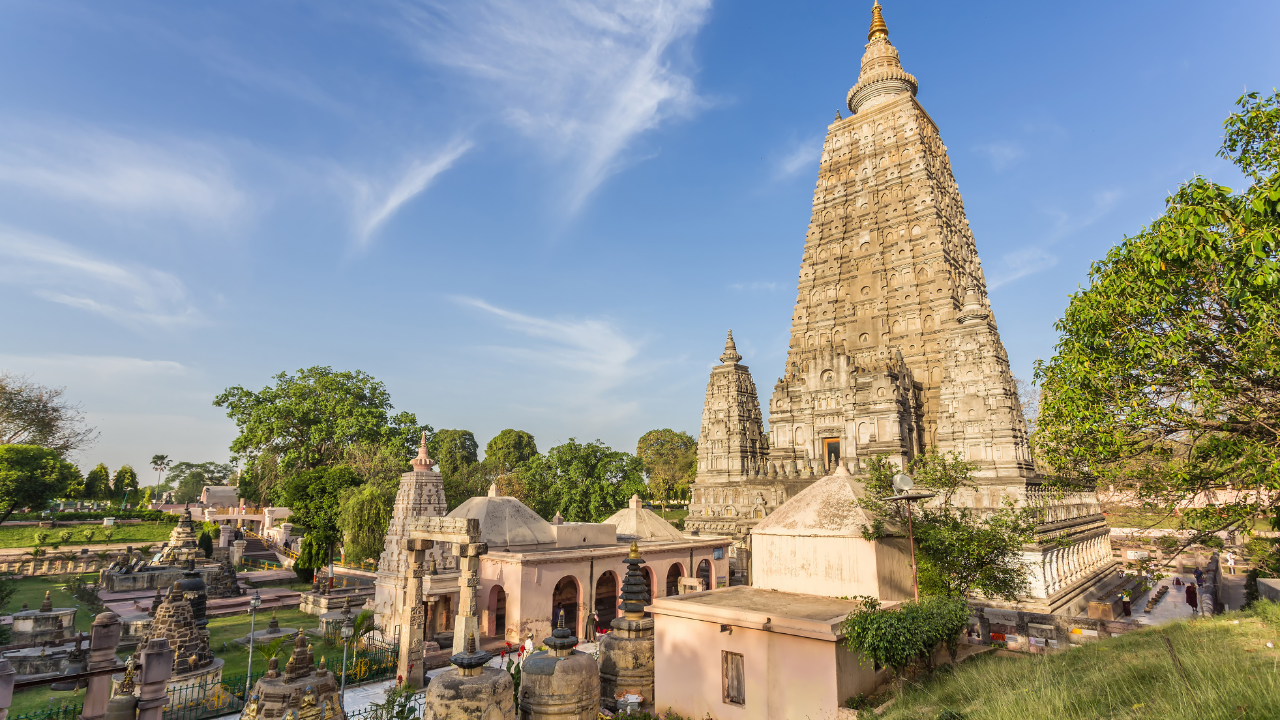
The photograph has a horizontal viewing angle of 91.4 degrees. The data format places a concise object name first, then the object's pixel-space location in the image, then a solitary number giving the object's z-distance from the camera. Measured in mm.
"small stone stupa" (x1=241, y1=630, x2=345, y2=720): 9758
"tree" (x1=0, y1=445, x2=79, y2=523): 33847
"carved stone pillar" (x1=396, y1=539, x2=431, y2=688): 16109
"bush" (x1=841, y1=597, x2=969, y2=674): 10789
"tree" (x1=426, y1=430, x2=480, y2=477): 62812
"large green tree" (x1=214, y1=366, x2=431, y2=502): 50094
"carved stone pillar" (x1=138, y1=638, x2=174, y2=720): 10727
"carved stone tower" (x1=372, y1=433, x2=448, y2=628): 20344
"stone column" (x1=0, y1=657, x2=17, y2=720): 8586
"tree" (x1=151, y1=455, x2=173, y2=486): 104938
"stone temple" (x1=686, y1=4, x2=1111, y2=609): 28875
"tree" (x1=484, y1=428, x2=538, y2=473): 74688
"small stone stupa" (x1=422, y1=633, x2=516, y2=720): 9430
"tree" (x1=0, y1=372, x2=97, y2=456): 42875
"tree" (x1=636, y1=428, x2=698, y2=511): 74400
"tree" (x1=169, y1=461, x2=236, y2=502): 114312
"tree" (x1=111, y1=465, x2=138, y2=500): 74375
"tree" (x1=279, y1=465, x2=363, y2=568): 36062
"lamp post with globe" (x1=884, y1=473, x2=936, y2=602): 12300
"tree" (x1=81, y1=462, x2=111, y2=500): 67331
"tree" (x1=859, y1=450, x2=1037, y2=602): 15373
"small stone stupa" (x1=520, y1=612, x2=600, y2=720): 10883
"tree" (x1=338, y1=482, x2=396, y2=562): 33469
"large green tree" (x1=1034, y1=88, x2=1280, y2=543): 8625
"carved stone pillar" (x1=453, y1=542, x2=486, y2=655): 16047
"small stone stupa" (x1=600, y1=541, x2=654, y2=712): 14210
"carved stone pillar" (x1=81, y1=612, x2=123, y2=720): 10133
